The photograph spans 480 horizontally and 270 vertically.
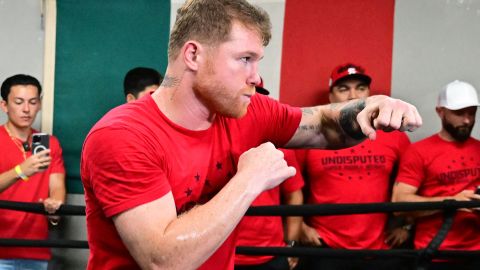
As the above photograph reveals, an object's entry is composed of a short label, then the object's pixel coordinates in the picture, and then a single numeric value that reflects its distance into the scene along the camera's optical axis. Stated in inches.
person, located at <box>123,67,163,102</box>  147.5
